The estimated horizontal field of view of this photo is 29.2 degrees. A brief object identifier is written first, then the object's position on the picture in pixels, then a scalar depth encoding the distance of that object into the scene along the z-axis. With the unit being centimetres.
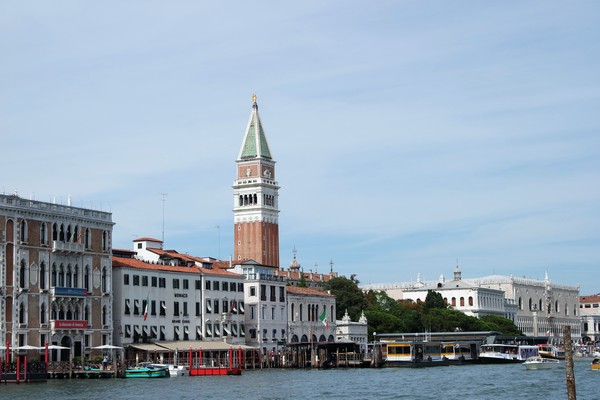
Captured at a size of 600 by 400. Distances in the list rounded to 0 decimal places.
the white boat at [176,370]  8762
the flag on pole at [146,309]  9706
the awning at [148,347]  9538
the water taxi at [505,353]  12412
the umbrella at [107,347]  8862
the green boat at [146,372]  8456
